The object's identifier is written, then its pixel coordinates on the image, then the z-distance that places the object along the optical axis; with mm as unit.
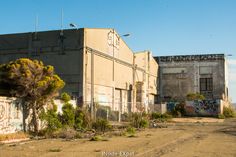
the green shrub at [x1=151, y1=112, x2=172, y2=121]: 43700
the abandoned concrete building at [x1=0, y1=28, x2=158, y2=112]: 39500
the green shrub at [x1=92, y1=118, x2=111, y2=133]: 27562
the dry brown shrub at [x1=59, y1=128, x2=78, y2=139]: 22016
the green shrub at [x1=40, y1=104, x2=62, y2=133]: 24031
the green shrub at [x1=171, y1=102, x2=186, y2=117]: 54006
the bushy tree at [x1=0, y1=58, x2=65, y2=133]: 22031
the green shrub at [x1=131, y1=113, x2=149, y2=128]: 30609
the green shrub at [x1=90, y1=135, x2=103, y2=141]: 19770
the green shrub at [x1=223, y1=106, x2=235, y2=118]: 55938
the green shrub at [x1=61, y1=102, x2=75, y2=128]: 26578
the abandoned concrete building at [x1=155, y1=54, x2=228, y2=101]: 66500
